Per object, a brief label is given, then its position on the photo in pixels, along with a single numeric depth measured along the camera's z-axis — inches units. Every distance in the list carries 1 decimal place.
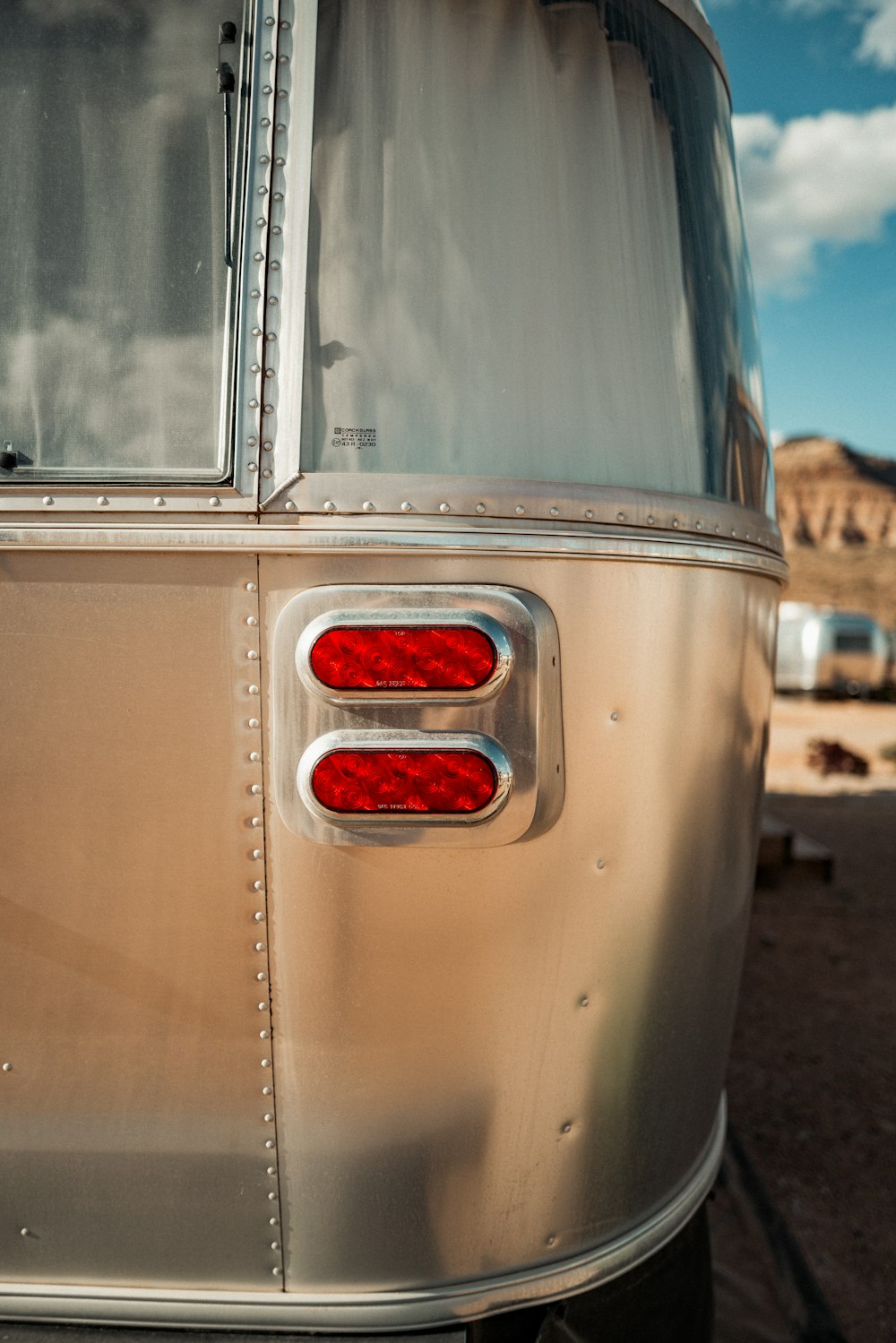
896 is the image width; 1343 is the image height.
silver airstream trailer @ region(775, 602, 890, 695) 767.7
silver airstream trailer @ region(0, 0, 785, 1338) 57.0
